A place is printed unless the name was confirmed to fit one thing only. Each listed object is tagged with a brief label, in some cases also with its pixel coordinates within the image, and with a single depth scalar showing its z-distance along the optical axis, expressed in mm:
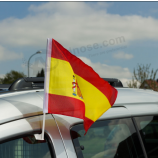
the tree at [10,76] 69812
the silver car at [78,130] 1971
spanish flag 2014
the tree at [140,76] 23877
